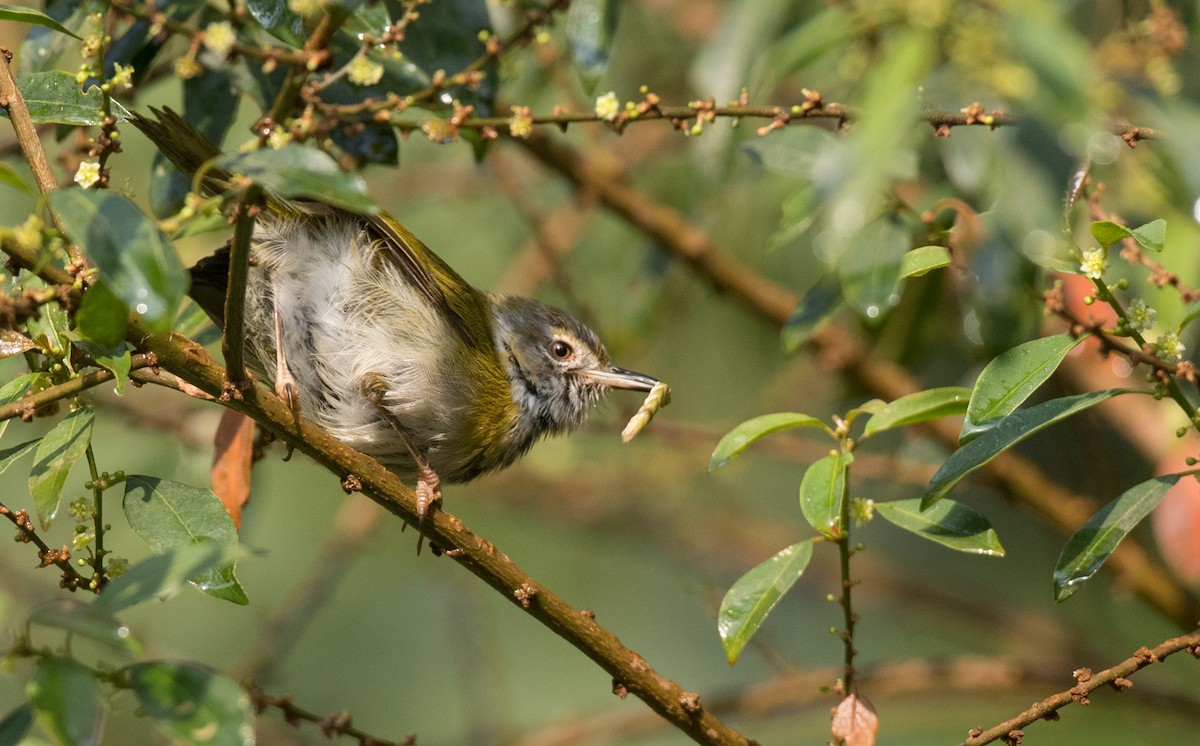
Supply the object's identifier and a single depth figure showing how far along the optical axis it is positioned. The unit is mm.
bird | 6457
